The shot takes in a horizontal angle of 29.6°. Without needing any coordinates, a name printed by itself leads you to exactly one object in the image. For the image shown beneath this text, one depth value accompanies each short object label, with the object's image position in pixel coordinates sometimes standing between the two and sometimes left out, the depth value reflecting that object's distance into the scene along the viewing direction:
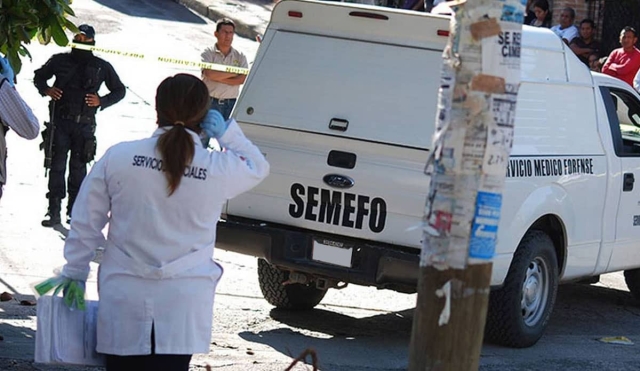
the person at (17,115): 6.84
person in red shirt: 15.90
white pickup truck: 7.68
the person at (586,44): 17.64
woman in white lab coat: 4.35
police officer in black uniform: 11.12
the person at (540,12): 18.86
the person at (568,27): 18.03
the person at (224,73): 12.48
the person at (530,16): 19.61
